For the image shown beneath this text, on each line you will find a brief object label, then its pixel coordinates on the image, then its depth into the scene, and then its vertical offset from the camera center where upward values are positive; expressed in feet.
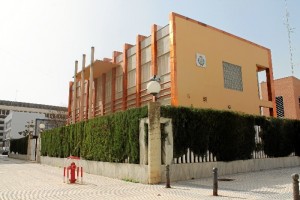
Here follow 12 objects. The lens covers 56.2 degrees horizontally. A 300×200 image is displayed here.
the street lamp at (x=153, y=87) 39.81 +8.12
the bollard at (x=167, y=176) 34.78 -3.89
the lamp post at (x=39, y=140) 98.05 +2.46
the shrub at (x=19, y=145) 124.67 +0.88
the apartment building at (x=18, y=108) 408.46 +56.27
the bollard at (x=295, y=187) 20.88 -3.26
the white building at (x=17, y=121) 338.54 +31.48
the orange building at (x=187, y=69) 68.08 +20.88
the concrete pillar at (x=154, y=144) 38.58 +0.08
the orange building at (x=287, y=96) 145.18 +24.49
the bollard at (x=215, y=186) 28.80 -4.32
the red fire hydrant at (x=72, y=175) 41.37 -4.19
